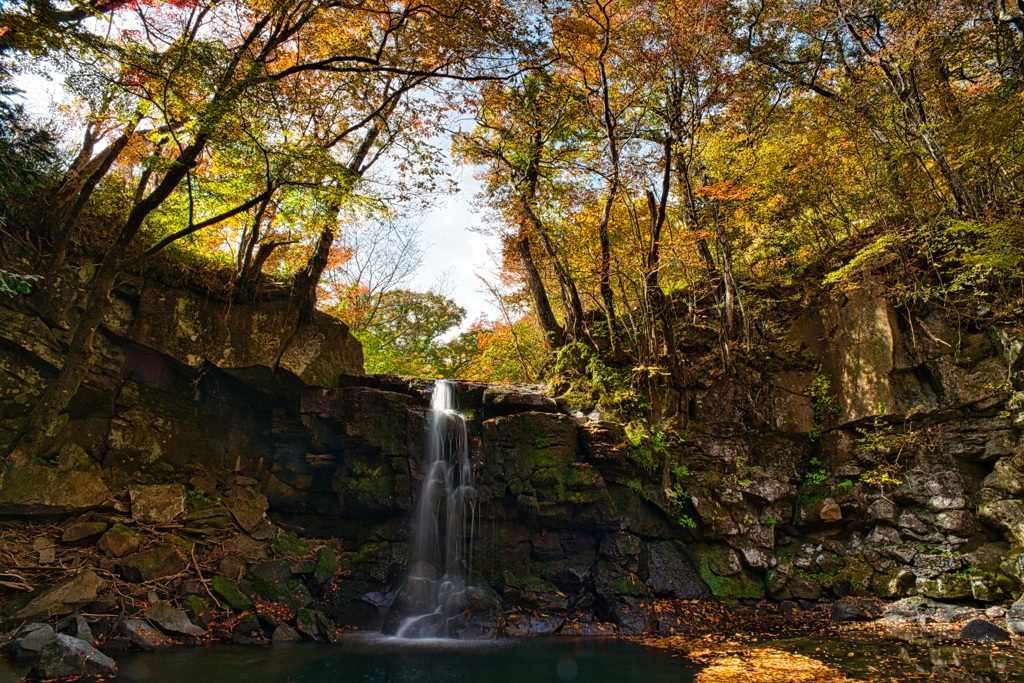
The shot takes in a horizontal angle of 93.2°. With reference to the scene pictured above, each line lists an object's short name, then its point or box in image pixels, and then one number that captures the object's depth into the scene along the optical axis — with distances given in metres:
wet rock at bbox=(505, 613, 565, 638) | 8.56
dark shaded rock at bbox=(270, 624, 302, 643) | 7.78
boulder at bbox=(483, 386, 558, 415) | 11.27
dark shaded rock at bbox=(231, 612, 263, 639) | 7.65
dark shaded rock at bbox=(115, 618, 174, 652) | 6.82
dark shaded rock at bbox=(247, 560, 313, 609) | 8.70
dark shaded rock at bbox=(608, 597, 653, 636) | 8.53
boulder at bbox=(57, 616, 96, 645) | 6.51
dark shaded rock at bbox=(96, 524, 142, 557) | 8.01
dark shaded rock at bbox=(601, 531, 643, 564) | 9.62
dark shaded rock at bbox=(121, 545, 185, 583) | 7.88
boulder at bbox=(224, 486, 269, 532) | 9.83
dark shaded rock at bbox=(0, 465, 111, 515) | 7.71
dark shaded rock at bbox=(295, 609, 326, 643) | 7.97
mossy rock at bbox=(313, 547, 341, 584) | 9.37
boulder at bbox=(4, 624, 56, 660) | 5.75
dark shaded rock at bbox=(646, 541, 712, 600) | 9.37
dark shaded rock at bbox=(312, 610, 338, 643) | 8.03
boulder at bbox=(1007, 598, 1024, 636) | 7.13
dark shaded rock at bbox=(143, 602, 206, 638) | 7.32
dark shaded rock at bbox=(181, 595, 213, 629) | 7.70
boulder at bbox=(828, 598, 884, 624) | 8.39
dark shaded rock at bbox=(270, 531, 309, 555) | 9.65
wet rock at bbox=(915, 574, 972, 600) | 8.31
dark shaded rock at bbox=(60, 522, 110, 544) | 7.92
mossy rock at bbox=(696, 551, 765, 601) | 9.44
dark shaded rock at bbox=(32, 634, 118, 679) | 5.43
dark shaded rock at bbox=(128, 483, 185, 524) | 8.82
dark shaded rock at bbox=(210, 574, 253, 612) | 8.23
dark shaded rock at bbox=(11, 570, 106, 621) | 6.68
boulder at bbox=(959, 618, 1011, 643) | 6.92
